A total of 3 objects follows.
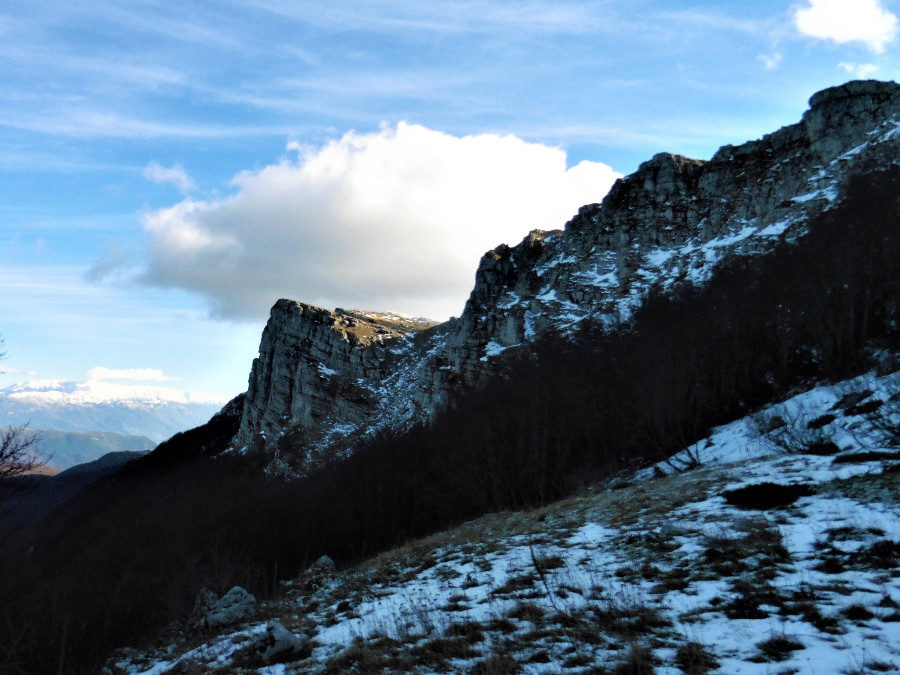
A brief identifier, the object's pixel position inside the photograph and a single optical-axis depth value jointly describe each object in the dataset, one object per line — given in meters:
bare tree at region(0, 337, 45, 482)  16.45
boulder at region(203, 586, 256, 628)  16.50
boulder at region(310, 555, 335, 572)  21.75
